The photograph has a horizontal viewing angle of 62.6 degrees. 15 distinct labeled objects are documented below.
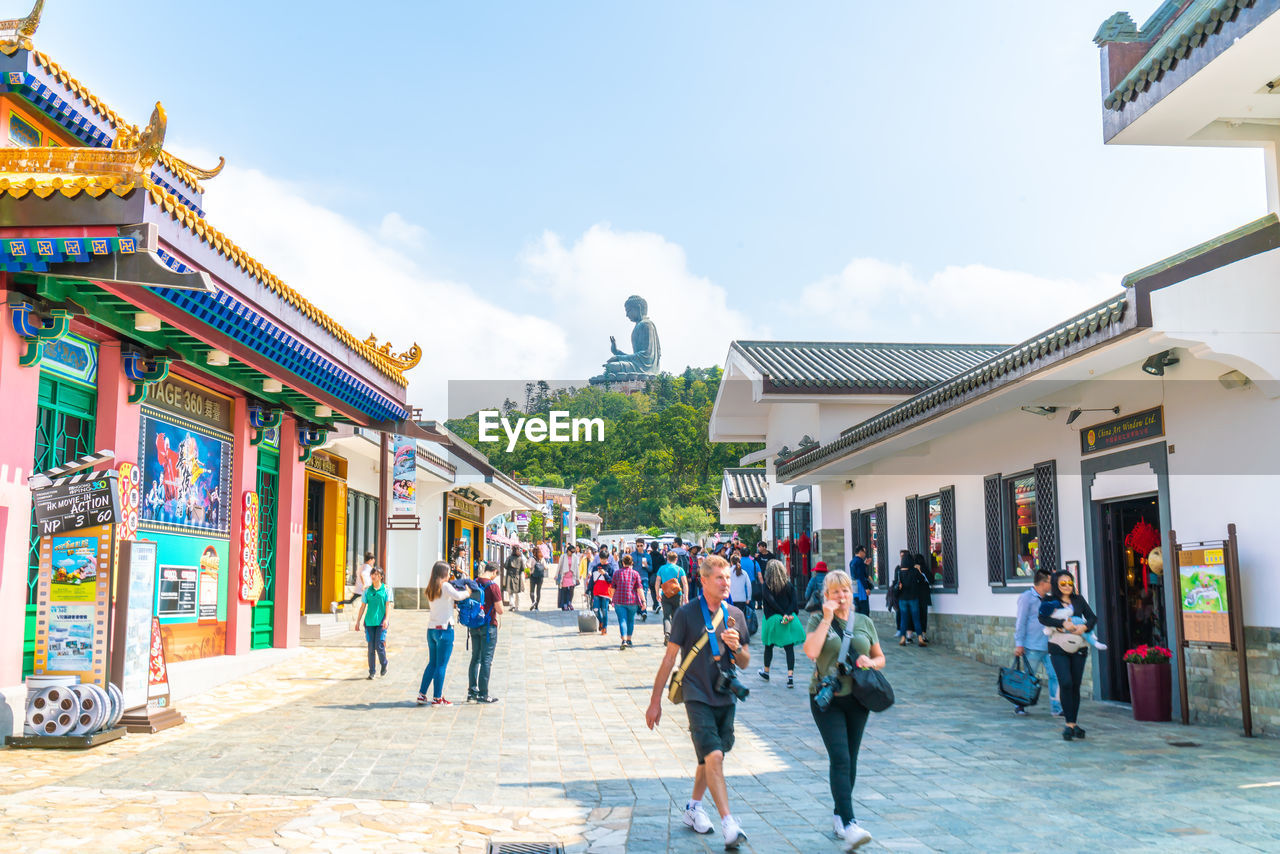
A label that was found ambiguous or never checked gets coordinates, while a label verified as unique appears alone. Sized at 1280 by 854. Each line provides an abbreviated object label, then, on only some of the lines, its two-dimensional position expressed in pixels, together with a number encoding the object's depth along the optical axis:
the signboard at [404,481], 21.53
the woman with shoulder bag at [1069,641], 9.46
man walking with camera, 6.11
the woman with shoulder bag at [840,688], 6.06
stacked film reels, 8.68
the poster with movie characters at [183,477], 11.61
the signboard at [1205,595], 9.58
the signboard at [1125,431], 10.95
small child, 9.81
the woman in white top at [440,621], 11.55
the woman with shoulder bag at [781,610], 12.95
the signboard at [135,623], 9.43
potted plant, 10.27
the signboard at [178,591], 12.20
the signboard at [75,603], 8.97
